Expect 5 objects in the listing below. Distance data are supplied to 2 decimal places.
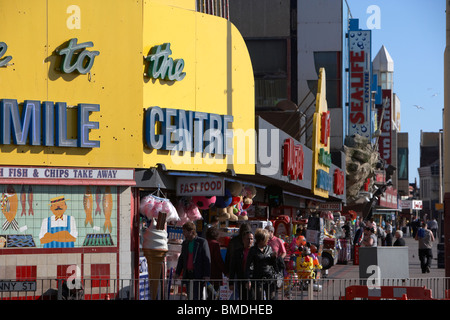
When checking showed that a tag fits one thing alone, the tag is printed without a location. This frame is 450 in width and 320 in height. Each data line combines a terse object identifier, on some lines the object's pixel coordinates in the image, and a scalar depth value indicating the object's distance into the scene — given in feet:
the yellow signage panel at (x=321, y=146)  100.89
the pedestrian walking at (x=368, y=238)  92.04
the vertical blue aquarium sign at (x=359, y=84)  159.74
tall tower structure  433.77
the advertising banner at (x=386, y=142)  255.70
